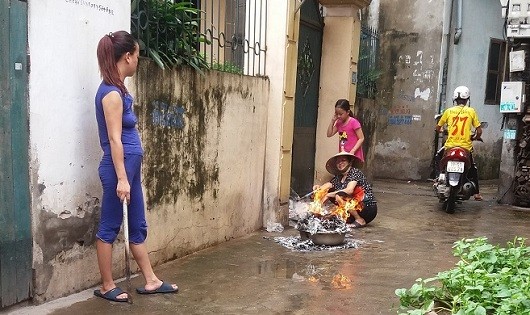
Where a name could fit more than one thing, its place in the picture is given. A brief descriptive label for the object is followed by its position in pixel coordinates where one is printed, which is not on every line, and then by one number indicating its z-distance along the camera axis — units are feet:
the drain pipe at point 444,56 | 40.50
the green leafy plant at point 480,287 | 9.71
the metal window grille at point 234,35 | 18.56
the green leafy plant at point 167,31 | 15.29
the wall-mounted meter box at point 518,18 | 28.30
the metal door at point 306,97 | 26.58
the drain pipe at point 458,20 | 40.65
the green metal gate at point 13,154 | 11.27
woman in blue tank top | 12.41
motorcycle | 27.17
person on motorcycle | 28.12
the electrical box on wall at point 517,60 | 29.07
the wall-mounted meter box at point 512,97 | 29.07
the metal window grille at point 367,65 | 33.58
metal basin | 19.40
